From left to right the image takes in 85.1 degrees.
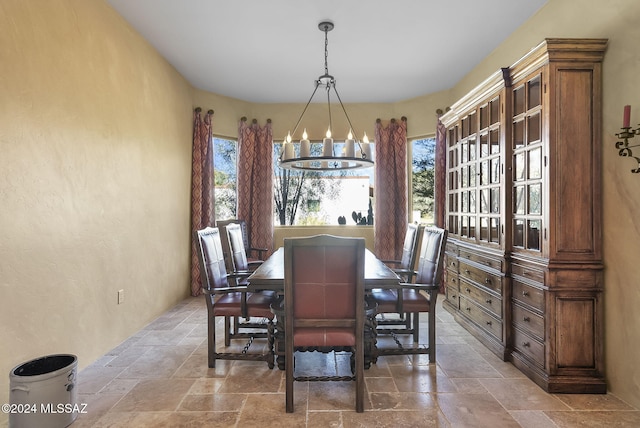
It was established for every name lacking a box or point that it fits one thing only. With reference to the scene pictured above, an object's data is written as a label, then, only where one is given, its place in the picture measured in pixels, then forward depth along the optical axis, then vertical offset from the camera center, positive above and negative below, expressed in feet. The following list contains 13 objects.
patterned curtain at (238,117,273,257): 16.90 +1.42
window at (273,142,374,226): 18.03 +0.92
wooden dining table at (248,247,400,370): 7.41 -1.52
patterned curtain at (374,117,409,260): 16.96 +1.24
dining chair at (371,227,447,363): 8.71 -2.20
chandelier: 9.45 +1.72
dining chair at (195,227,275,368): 8.43 -2.20
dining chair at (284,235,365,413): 6.50 -1.60
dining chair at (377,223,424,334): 10.21 -1.47
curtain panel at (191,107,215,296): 15.52 +1.49
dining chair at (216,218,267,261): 15.25 -1.35
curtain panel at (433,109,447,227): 15.92 +1.70
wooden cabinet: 7.44 -0.09
